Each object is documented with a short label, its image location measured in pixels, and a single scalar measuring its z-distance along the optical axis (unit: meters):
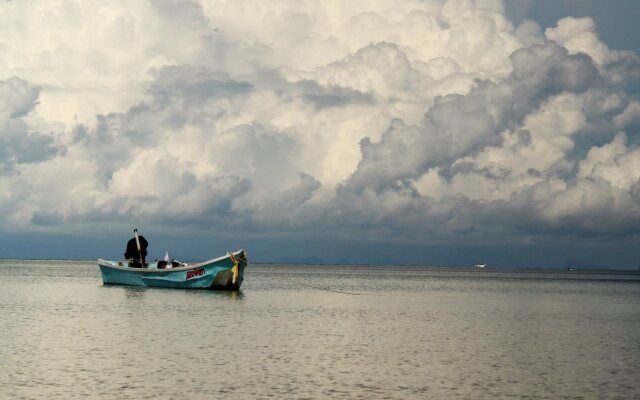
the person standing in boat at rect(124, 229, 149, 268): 81.00
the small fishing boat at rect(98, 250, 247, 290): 74.38
